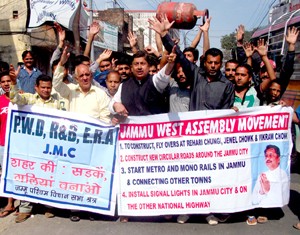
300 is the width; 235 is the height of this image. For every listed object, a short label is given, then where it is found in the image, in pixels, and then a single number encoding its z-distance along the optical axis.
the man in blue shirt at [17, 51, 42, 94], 4.36
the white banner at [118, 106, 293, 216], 3.05
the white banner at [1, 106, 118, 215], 3.16
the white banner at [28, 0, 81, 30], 10.48
